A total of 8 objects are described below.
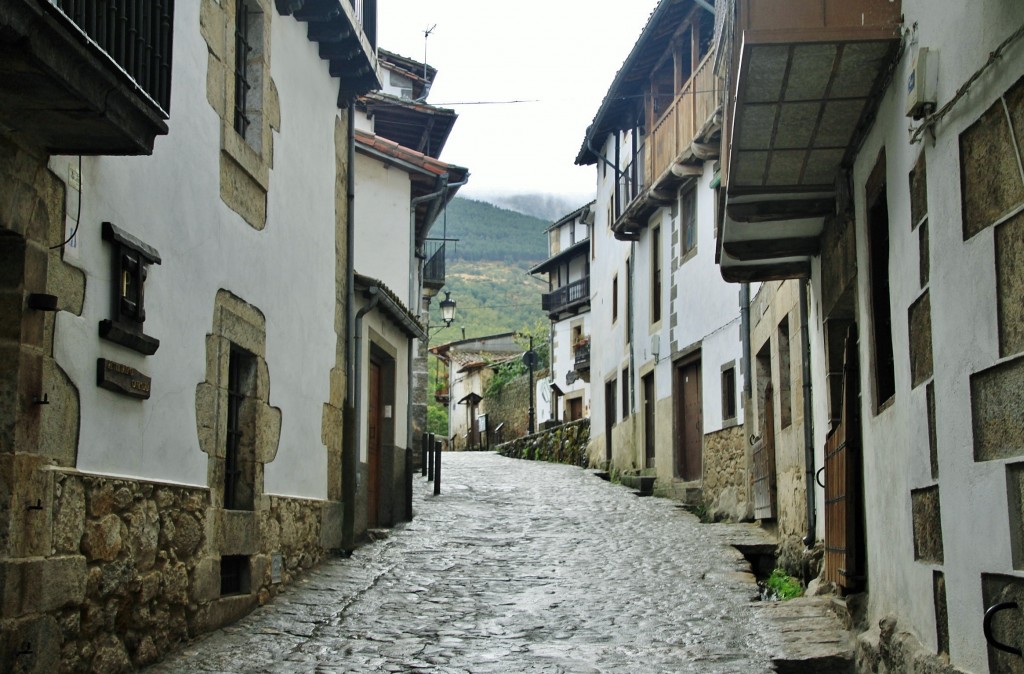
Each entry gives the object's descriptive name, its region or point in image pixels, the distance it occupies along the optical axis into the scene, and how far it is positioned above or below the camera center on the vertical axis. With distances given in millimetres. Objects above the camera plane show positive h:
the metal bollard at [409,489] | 13773 +283
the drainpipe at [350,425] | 10977 +836
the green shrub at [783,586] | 9414 -597
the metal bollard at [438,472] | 17188 +609
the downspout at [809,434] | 9438 +639
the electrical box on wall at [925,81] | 4738 +1735
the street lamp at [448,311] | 24948 +4283
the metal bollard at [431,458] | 17961 +852
